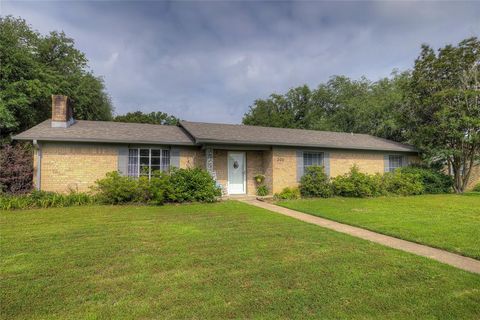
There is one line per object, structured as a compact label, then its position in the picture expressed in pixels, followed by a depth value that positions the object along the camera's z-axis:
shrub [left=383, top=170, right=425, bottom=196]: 13.70
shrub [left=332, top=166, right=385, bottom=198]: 12.63
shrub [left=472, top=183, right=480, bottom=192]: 16.93
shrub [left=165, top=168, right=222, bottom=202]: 10.16
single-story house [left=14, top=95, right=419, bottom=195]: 10.60
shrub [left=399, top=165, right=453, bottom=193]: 14.74
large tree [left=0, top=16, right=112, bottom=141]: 13.95
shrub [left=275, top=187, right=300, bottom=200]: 11.89
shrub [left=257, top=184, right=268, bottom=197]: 12.77
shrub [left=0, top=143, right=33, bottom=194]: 9.84
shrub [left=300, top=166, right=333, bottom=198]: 12.48
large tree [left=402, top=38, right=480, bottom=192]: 14.13
